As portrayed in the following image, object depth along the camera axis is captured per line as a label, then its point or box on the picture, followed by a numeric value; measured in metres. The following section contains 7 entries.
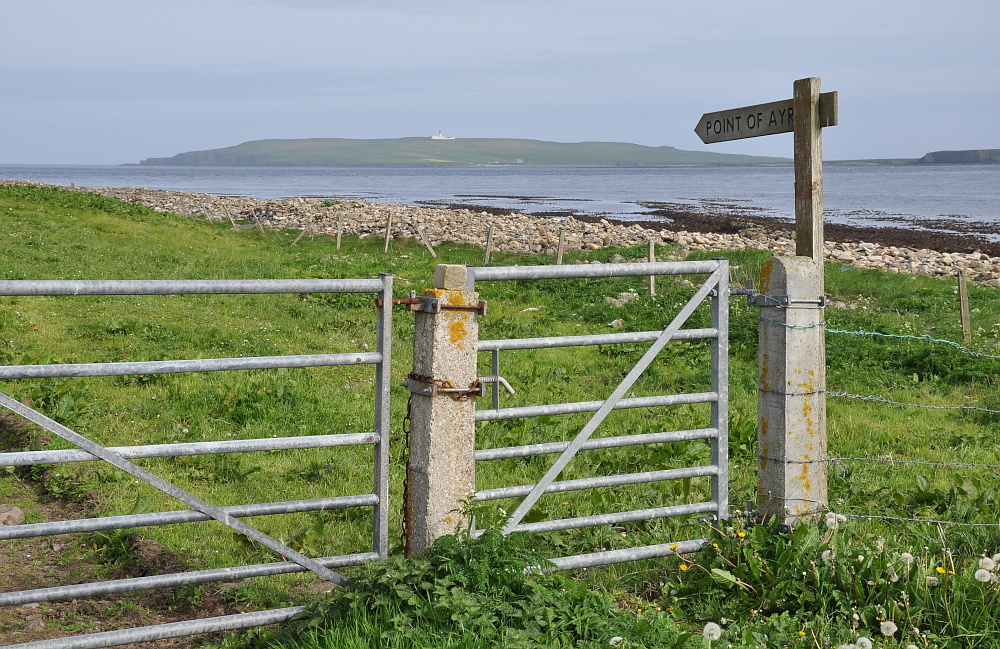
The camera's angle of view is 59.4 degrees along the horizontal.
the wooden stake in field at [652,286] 17.47
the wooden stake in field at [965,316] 14.03
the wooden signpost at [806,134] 5.31
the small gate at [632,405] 4.63
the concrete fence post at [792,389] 5.17
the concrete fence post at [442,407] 4.32
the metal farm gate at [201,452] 3.76
